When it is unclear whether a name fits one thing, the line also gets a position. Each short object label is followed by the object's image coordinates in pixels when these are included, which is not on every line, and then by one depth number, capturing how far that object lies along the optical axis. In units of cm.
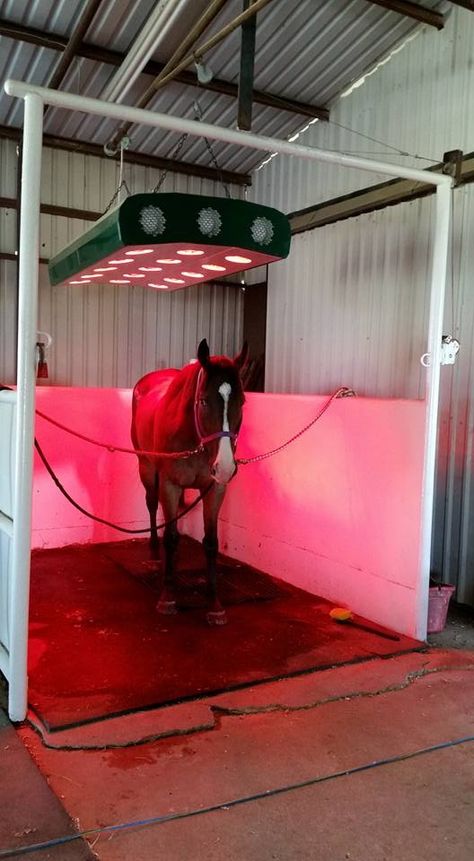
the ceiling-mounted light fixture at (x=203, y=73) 430
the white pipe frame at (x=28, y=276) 263
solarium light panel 326
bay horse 373
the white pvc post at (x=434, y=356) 365
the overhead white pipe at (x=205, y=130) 270
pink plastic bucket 386
